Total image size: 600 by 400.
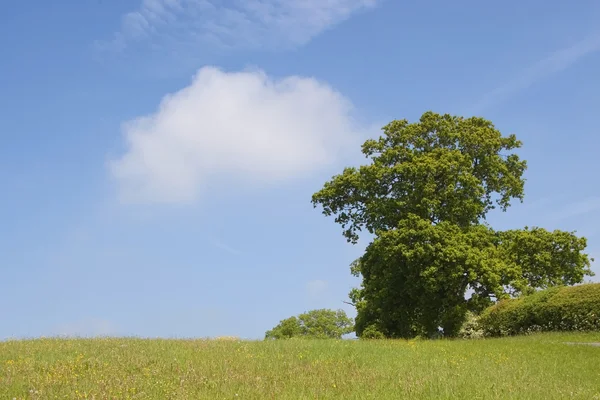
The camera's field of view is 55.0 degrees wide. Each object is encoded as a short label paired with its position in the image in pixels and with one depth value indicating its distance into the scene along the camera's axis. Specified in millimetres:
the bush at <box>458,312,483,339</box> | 33688
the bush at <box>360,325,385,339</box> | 34312
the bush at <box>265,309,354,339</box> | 61344
